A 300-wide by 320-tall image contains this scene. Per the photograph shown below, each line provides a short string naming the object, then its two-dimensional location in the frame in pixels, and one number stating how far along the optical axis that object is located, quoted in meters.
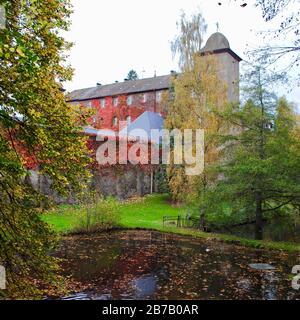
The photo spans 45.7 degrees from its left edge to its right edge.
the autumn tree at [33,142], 4.72
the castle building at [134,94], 39.47
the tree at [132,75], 77.71
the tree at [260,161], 15.15
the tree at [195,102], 19.57
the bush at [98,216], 18.69
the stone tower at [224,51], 38.81
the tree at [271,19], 4.83
